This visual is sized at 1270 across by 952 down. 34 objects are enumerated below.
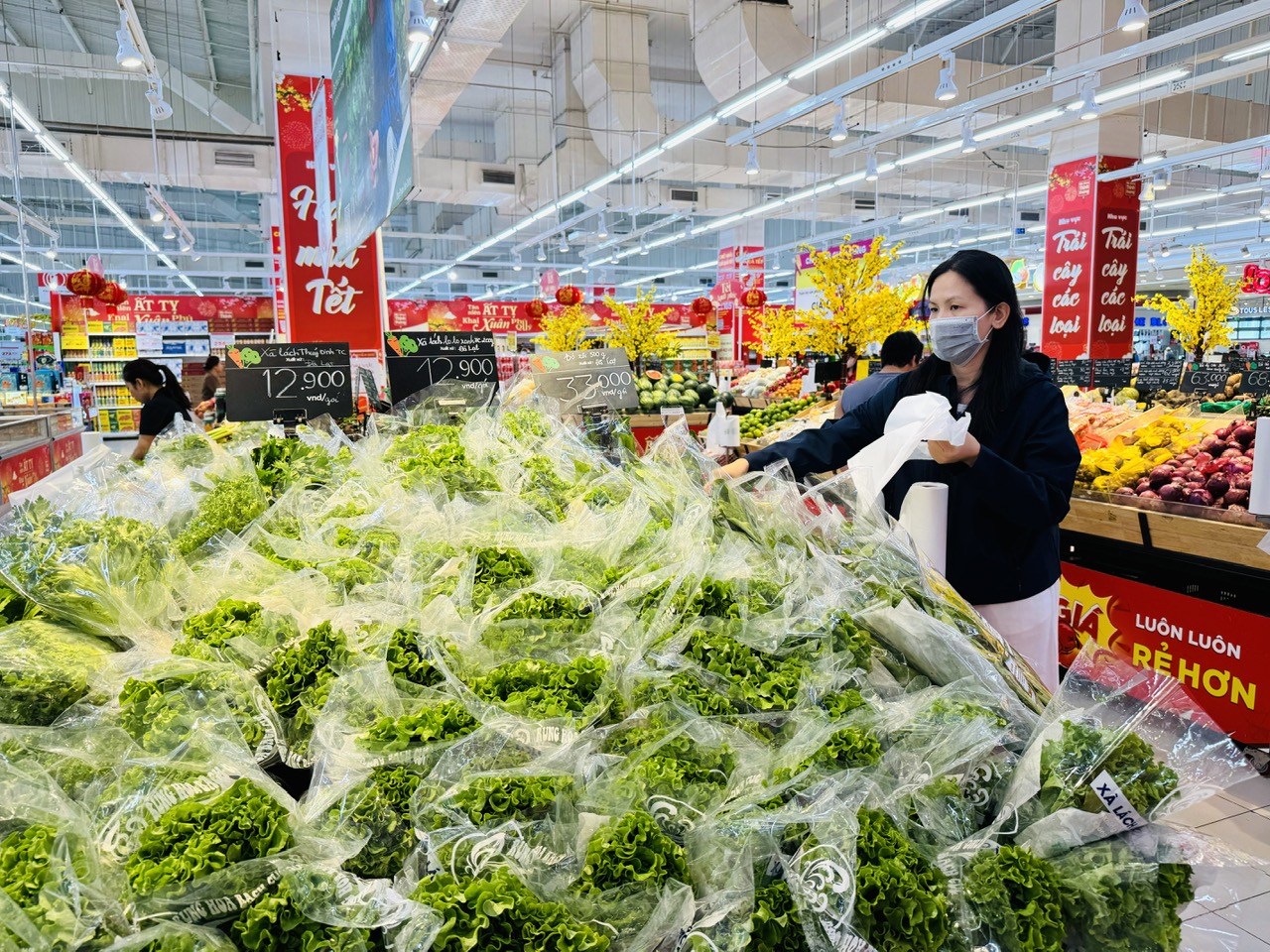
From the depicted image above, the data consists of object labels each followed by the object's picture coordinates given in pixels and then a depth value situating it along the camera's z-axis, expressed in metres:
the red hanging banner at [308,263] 7.74
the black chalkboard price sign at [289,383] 4.00
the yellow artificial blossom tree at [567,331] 11.54
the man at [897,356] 5.28
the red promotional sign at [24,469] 6.35
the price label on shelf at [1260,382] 6.16
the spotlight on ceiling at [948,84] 6.86
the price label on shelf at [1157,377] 8.95
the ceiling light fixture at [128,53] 5.34
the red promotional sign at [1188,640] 3.39
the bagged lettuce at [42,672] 1.17
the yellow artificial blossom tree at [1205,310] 10.91
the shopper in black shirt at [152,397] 6.57
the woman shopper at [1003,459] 2.17
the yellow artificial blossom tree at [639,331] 10.34
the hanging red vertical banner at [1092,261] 11.52
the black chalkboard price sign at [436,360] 4.43
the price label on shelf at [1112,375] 9.62
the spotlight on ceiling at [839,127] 8.11
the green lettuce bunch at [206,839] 0.81
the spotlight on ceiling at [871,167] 9.81
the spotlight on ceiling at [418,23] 4.38
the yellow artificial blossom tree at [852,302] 7.38
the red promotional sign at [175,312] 18.66
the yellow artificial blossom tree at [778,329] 9.77
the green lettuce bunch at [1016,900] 0.87
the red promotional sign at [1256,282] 14.12
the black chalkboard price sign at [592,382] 3.95
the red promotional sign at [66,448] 8.32
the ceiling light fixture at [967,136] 8.55
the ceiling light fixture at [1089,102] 7.39
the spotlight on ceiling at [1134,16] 5.66
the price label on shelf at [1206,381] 7.36
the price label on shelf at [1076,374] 9.84
